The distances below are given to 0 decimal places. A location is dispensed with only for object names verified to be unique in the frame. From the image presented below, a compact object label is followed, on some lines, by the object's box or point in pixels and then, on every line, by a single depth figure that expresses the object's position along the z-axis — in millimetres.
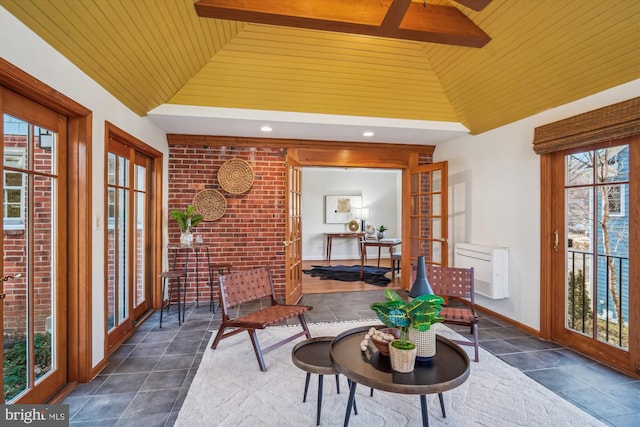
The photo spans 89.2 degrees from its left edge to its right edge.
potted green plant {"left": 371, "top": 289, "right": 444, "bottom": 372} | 1690
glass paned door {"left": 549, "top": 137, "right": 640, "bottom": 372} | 2662
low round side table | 1889
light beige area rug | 1998
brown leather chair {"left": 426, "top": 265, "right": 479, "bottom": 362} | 2992
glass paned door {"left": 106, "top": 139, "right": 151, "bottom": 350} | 3109
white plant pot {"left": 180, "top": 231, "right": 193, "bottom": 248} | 4066
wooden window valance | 2523
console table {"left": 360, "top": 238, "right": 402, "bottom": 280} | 6272
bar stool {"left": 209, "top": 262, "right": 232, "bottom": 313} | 4292
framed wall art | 8781
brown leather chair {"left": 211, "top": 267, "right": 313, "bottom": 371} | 2727
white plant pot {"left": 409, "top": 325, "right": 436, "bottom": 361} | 1843
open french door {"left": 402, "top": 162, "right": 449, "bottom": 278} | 4512
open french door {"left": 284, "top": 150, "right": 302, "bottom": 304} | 4289
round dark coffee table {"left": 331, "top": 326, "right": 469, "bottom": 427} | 1580
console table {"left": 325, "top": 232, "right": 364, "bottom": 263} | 8288
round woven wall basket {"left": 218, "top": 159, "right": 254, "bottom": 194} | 4703
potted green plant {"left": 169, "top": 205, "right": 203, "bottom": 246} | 4074
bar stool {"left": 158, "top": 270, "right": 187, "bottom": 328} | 3782
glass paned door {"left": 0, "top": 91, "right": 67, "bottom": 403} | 1888
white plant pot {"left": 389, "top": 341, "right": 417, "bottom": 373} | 1681
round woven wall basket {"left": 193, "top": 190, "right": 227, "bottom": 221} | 4668
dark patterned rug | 6234
